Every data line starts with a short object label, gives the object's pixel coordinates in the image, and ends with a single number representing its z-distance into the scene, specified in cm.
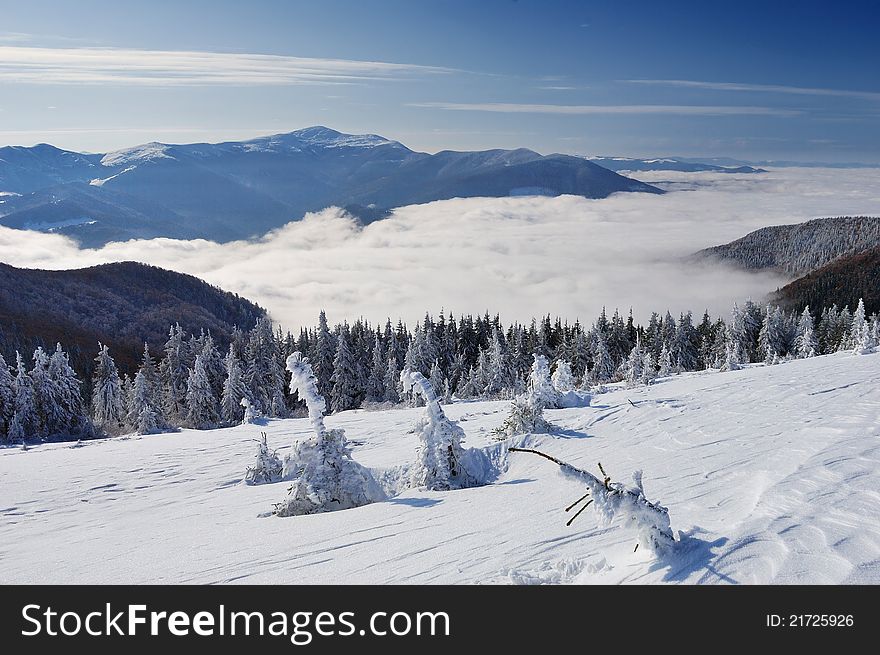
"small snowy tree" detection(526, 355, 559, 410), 1590
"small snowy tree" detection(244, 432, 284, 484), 1361
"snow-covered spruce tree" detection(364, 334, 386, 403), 7300
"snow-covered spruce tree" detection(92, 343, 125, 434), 5300
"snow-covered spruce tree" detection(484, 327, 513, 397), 6466
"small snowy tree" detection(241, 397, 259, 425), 2338
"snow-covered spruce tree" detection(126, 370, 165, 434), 4738
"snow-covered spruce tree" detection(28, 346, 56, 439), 3475
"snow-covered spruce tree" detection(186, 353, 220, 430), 5366
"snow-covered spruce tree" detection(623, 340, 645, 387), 5404
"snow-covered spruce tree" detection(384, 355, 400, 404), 7048
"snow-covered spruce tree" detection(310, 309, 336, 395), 7638
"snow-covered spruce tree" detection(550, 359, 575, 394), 1841
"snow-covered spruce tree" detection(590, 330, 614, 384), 7213
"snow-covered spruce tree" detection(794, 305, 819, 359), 5756
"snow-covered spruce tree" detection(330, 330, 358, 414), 6988
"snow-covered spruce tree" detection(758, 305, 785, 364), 7306
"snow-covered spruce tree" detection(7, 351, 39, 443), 3338
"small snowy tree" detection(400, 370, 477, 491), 1138
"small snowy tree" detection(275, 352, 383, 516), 1019
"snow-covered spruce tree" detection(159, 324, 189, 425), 5922
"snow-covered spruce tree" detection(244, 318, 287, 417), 6331
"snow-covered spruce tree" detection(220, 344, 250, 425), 5347
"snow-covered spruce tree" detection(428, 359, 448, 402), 6073
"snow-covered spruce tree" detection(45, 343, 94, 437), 3534
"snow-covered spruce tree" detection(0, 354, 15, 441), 3353
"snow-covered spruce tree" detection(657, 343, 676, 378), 6144
